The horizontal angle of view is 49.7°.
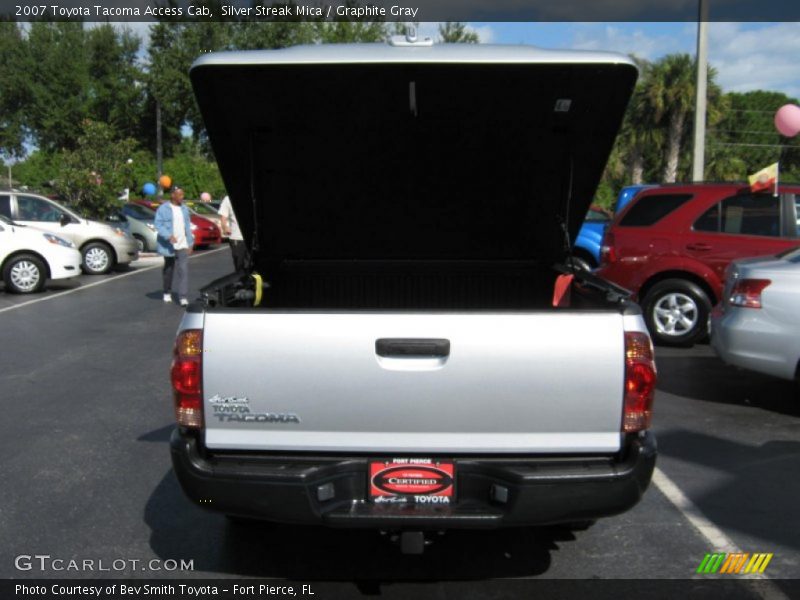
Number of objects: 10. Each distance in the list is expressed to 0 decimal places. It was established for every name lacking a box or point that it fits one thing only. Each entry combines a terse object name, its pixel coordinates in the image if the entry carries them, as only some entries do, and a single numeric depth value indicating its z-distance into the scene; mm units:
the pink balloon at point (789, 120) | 15188
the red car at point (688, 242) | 9211
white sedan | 14523
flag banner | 9062
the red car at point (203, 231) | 26141
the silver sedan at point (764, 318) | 6645
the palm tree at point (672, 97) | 36469
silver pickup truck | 3221
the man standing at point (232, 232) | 13516
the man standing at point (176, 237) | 12789
